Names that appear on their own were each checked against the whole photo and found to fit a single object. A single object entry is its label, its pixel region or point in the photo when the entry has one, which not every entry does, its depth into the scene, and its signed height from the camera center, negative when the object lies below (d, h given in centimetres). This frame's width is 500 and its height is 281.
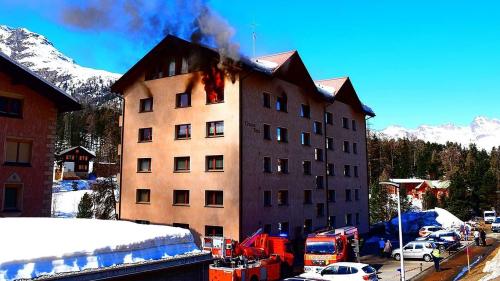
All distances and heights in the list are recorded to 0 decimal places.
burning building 3456 +396
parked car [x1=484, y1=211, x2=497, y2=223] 7169 -467
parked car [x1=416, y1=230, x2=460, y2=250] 4072 -496
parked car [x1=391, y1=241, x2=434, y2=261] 3616 -526
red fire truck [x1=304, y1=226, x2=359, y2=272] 2800 -403
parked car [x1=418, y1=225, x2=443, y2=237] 5204 -502
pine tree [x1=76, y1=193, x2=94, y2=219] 4697 -198
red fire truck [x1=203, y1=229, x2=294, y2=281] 2323 -410
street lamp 2269 -353
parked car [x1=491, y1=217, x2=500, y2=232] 6097 -544
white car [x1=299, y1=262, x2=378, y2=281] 2337 -460
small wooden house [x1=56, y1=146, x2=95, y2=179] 9963 +645
